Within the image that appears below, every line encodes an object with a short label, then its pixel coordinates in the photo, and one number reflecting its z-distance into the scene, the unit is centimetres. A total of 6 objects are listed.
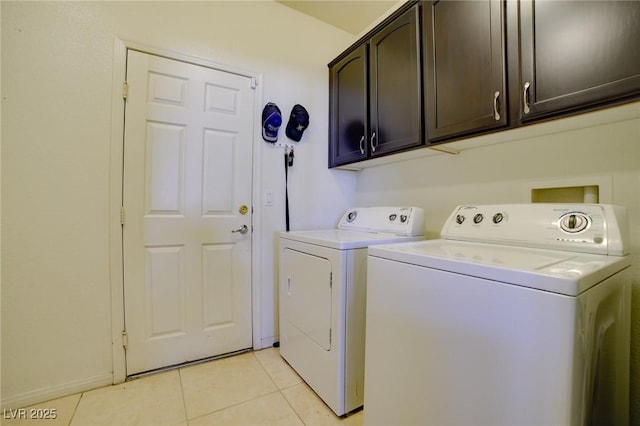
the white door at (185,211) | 169
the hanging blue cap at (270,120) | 202
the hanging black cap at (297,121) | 212
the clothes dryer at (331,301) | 137
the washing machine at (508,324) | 65
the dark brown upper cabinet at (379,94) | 160
